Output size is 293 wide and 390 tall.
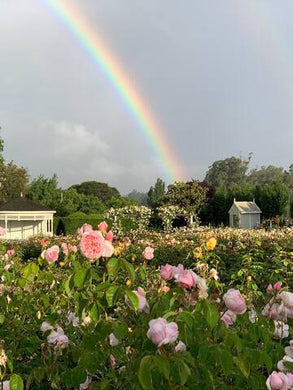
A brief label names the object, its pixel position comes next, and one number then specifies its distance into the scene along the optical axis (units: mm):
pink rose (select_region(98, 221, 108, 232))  2678
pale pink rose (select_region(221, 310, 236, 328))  1785
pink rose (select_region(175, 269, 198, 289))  1743
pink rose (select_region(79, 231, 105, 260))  1968
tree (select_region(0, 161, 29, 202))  42906
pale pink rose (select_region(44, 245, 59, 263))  2811
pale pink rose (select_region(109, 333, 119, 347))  1660
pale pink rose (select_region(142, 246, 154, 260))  2826
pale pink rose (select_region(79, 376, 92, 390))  1669
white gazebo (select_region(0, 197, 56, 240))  30906
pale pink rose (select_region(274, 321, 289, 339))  1889
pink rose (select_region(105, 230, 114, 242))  2476
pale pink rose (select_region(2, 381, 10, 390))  1506
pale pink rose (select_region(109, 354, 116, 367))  1667
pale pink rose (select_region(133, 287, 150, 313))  1741
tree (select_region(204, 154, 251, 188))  97562
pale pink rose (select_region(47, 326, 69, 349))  1890
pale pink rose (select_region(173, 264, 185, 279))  1852
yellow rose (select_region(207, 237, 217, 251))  3925
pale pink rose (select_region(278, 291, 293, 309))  1764
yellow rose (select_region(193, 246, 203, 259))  5520
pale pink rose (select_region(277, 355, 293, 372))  1506
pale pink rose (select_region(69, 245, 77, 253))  3685
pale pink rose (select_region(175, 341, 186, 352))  1430
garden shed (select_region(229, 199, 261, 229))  34344
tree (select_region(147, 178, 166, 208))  72625
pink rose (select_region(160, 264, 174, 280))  1902
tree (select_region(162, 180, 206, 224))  33594
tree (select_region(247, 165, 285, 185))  101438
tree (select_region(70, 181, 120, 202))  78812
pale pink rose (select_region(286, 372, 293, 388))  1338
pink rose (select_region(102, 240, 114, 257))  2004
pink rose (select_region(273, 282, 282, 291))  2079
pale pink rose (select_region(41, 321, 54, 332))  2070
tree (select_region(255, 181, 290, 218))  34844
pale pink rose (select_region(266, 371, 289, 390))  1304
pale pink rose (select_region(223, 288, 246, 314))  1648
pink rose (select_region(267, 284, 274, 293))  2169
